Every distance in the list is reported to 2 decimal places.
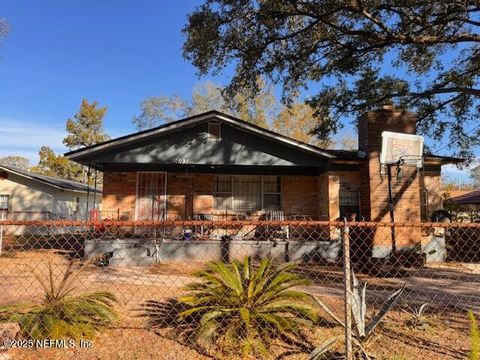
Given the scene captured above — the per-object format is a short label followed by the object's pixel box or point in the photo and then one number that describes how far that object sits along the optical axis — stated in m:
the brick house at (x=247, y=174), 13.58
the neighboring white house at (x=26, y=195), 22.27
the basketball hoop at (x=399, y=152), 12.62
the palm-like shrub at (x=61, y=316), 4.43
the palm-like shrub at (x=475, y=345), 2.85
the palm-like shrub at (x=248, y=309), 4.44
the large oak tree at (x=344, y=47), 11.55
